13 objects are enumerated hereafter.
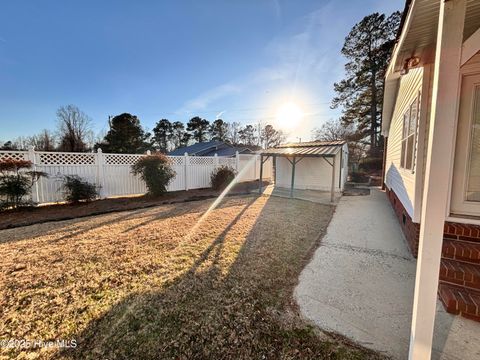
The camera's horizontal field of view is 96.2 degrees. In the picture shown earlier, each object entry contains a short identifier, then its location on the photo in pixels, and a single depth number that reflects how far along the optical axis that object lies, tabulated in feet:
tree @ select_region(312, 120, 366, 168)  74.74
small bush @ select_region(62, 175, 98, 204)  23.57
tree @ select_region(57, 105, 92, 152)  86.69
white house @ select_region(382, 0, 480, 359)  4.42
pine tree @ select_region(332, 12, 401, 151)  60.70
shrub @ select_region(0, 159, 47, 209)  19.66
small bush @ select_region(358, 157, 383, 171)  61.67
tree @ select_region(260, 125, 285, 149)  130.31
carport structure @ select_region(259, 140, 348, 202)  29.27
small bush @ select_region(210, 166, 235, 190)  37.63
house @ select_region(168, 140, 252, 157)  78.54
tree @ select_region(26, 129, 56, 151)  94.18
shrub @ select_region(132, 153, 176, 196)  28.55
